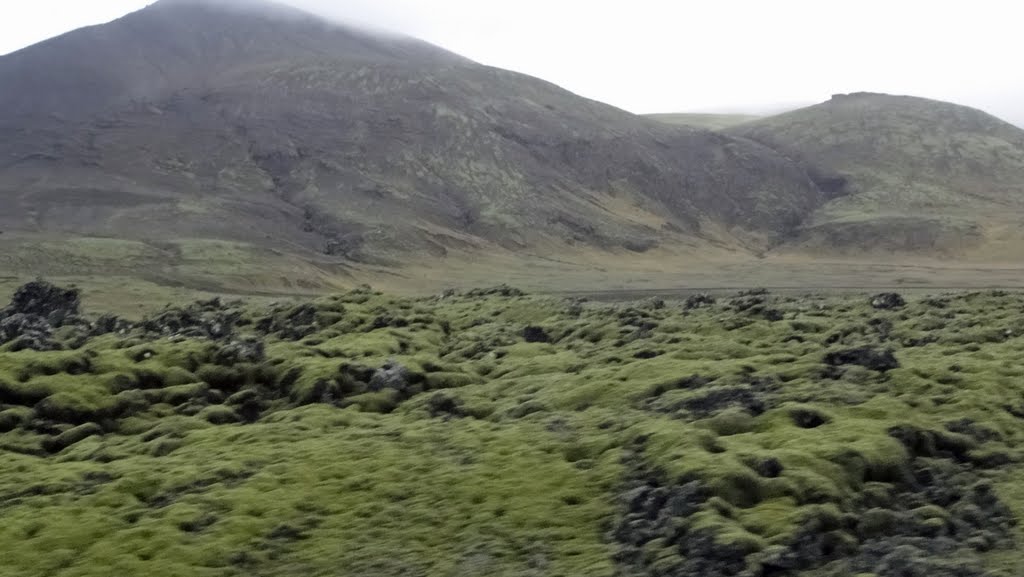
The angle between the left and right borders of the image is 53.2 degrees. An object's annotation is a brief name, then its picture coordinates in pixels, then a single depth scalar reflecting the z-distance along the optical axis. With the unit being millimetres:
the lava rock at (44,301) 60125
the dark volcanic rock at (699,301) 62969
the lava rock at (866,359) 34094
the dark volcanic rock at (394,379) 36875
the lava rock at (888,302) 58781
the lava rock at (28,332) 40406
